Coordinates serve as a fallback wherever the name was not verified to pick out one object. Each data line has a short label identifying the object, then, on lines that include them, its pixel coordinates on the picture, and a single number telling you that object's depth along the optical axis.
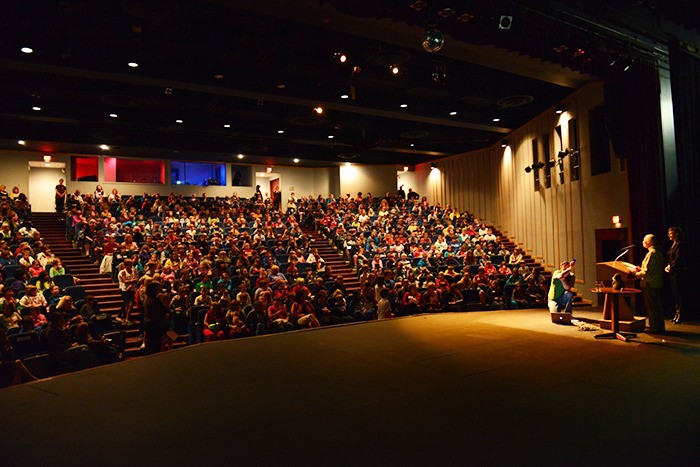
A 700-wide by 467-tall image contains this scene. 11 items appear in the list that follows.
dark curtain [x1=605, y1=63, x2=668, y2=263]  7.46
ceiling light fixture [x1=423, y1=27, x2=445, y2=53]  5.98
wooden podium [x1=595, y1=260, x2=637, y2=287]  5.33
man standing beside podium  5.45
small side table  5.24
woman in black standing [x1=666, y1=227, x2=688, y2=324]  6.02
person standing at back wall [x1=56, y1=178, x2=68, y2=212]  14.81
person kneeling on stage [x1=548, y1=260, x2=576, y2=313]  6.83
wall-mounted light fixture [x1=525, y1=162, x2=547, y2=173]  12.41
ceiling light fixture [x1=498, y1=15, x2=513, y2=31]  6.41
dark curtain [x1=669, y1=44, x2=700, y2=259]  7.41
